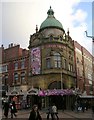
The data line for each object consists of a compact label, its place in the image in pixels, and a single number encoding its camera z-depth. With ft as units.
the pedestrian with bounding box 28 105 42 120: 15.24
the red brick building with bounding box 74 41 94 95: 66.40
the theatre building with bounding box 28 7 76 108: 56.26
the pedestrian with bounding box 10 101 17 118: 29.36
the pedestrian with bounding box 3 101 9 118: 28.95
